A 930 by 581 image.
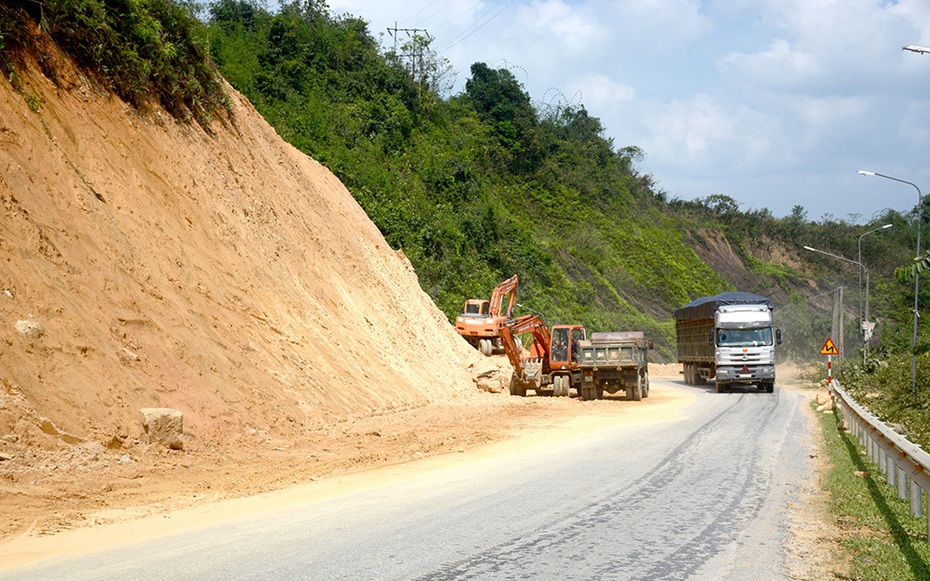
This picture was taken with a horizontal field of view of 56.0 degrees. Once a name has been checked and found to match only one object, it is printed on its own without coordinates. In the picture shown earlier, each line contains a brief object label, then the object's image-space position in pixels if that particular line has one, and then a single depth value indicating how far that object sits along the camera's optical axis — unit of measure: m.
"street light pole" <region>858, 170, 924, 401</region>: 22.44
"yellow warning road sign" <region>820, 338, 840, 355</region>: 33.38
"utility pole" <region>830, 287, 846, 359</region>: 39.29
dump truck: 32.09
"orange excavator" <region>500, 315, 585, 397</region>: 32.66
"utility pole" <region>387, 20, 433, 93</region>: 67.88
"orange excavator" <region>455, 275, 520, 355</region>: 39.06
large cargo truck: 37.28
